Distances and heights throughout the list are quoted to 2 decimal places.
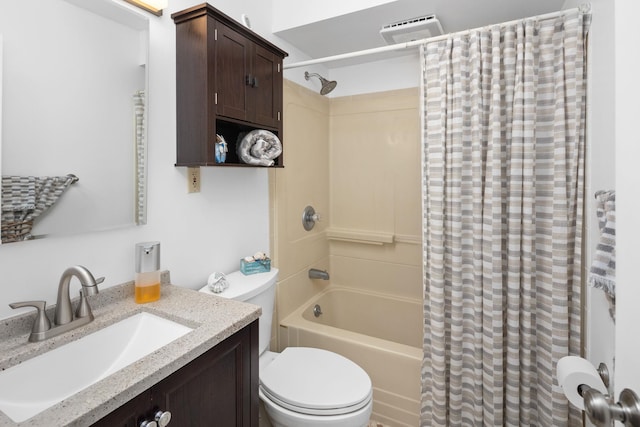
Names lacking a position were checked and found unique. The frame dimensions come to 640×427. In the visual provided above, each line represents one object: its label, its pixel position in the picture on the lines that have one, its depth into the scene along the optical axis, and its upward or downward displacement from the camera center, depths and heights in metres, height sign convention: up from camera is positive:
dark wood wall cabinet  1.28 +0.53
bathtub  1.77 -0.84
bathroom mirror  0.93 +0.32
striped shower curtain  1.38 -0.04
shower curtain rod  1.33 +0.79
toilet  1.27 -0.75
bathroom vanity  0.69 -0.40
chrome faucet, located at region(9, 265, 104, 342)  0.92 -0.31
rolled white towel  1.52 +0.28
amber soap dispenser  1.18 -0.24
